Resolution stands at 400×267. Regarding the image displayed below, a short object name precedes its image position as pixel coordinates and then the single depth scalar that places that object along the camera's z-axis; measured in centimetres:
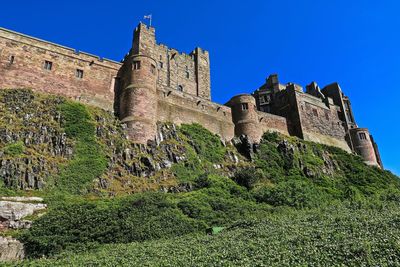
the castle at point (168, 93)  3105
